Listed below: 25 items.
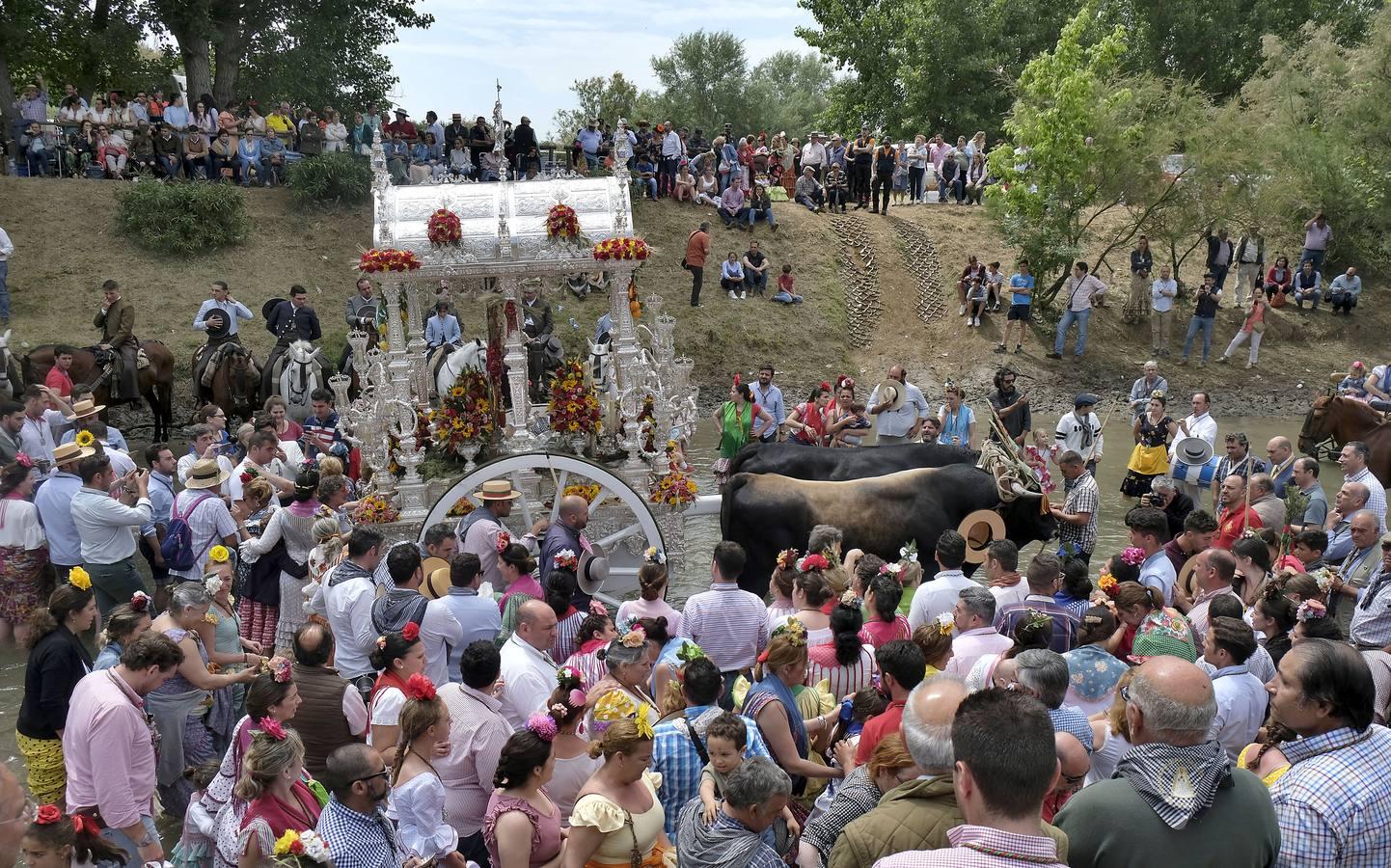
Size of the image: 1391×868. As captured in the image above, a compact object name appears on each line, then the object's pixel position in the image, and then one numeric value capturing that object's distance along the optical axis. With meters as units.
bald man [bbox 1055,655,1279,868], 3.59
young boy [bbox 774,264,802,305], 25.50
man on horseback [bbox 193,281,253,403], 16.78
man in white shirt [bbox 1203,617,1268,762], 5.43
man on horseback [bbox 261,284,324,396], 16.64
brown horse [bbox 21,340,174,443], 16.12
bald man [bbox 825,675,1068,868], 3.73
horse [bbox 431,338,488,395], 11.55
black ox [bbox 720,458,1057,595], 10.47
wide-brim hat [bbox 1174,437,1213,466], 11.91
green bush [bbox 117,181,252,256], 23.20
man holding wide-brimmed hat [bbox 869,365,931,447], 13.43
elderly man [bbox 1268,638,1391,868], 3.90
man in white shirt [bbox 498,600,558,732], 5.95
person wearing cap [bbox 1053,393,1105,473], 12.41
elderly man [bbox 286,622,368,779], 5.85
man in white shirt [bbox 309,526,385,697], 7.09
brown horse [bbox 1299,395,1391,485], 14.55
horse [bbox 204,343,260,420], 16.64
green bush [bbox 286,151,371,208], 25.11
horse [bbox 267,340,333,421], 15.29
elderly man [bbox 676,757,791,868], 4.12
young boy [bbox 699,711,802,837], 4.55
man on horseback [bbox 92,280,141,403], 16.83
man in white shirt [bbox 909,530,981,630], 7.17
